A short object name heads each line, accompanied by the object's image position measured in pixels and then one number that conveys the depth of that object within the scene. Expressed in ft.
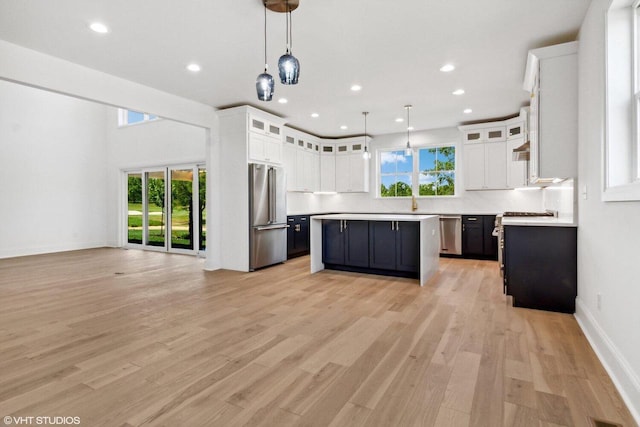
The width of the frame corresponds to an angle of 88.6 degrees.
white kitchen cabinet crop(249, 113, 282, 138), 18.76
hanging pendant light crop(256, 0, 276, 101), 8.63
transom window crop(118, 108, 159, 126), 28.78
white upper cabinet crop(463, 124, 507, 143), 21.72
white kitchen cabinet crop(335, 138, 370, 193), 26.89
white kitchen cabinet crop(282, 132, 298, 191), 23.44
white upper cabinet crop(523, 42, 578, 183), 11.00
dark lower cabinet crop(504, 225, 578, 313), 10.89
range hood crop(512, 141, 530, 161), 14.50
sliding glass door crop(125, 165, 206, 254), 25.29
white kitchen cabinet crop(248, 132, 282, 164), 18.76
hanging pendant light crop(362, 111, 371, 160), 20.17
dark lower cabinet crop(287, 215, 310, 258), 22.58
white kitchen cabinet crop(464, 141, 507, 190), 21.77
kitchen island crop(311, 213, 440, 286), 15.75
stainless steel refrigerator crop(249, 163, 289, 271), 18.48
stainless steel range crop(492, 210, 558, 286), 16.24
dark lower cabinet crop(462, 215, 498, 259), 21.36
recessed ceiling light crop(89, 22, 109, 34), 10.17
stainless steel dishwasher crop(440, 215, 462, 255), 22.33
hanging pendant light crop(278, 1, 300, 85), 7.99
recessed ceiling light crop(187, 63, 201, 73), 13.25
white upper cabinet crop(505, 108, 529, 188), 20.15
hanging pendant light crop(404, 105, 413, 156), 18.99
